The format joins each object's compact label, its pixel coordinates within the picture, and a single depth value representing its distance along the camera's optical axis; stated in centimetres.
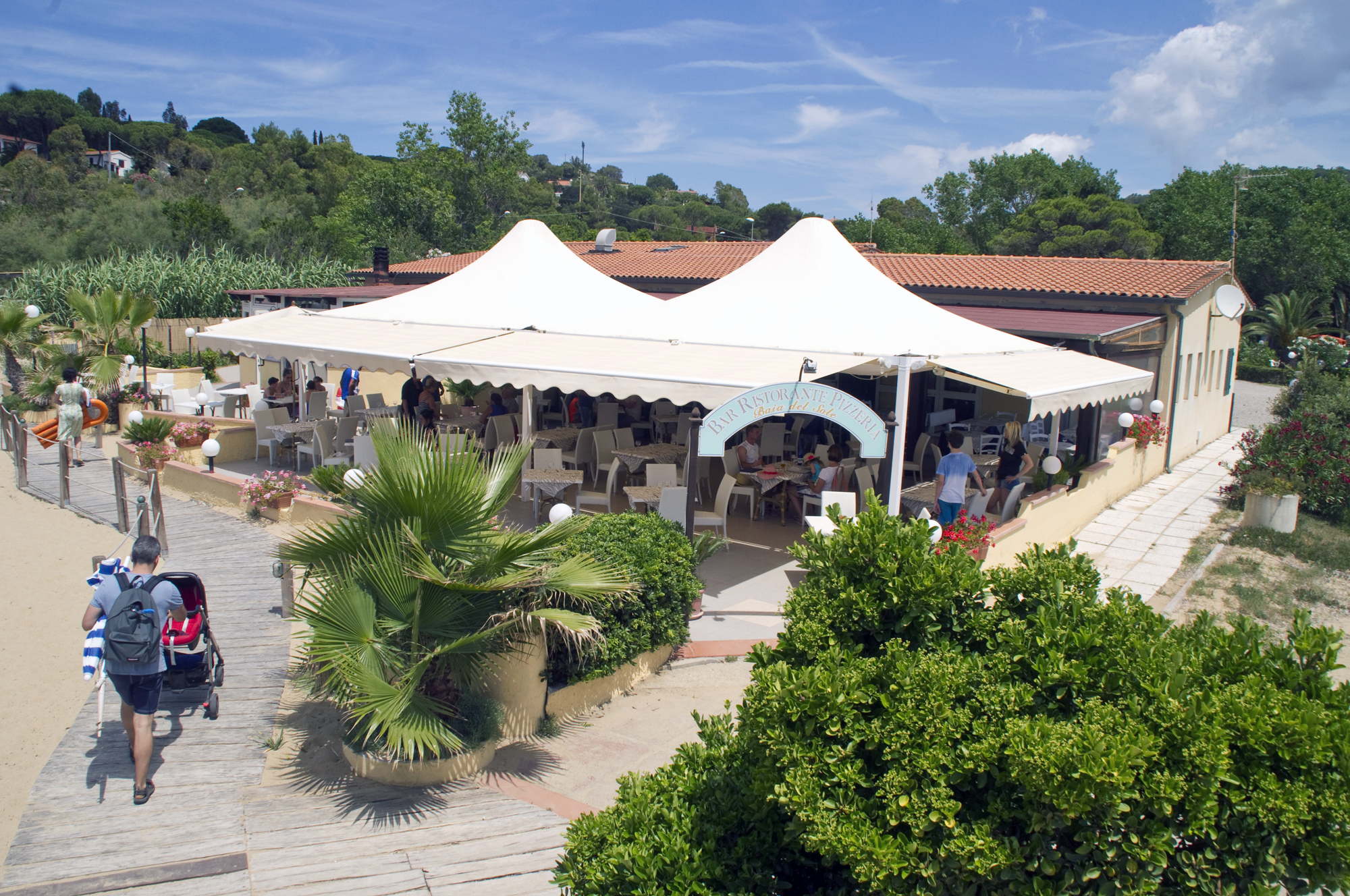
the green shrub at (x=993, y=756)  259
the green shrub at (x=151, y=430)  1280
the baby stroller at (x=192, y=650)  600
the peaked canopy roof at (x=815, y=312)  1077
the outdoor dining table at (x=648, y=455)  1144
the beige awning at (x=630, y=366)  898
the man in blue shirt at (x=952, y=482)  956
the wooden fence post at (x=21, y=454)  1311
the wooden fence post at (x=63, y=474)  1205
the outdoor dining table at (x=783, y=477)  1073
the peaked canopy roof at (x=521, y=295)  1339
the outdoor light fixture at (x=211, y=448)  1134
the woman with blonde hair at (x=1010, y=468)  1101
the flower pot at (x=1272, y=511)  1291
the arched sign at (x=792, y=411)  795
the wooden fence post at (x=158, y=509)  926
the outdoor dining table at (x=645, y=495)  972
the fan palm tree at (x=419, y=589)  492
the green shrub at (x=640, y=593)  638
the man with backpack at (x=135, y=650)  496
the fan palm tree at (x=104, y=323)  1681
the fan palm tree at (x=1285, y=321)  3906
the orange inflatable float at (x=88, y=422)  1522
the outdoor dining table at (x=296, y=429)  1280
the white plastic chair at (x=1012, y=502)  1017
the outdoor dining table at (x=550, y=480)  1030
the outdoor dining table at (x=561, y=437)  1249
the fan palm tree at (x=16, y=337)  1788
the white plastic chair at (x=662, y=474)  1032
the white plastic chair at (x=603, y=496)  1037
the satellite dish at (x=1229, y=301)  1712
